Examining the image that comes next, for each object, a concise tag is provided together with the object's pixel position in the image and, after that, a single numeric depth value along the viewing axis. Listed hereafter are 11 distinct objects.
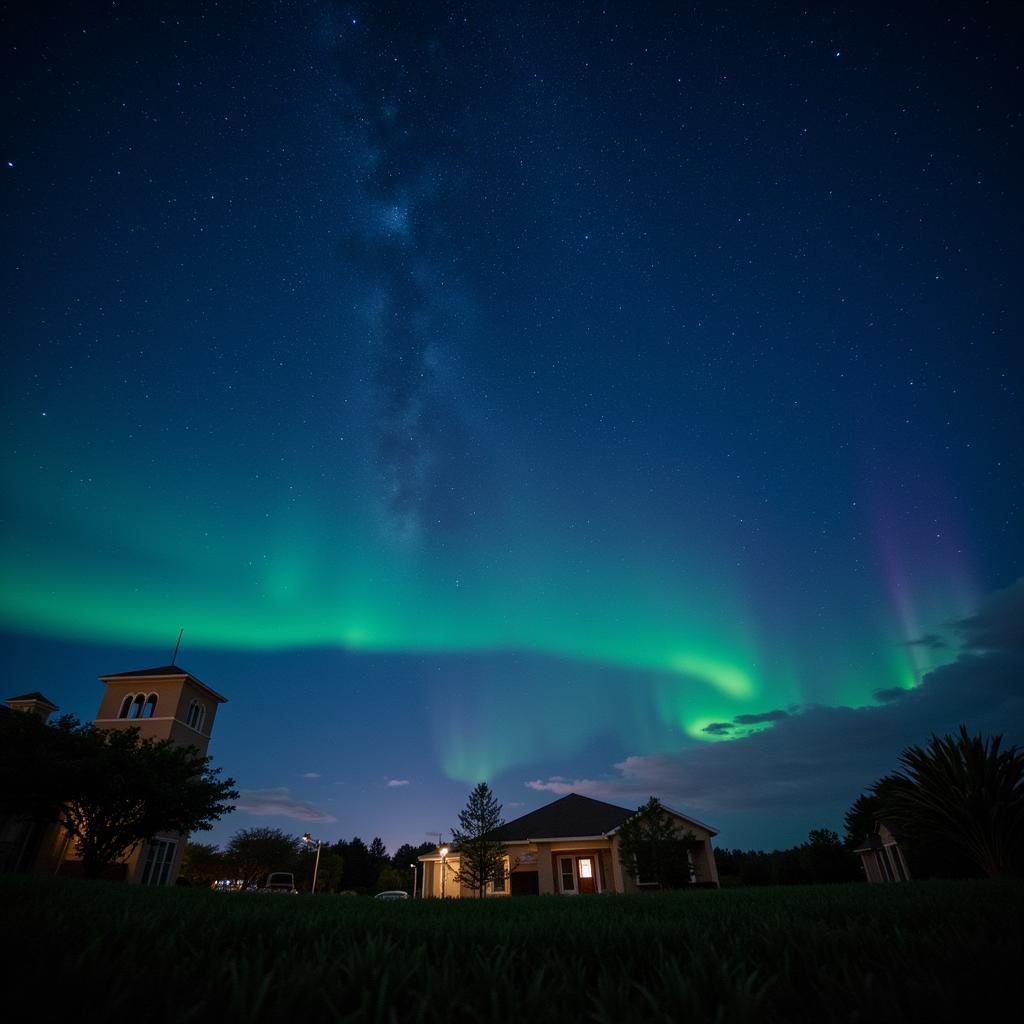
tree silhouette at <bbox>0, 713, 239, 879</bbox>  19.56
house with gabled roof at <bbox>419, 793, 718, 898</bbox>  33.66
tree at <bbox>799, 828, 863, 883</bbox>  33.56
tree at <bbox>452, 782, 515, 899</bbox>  29.91
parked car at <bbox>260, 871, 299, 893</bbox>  40.70
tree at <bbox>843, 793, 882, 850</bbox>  46.83
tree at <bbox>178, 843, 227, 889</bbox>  70.50
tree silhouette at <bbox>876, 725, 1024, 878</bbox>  9.30
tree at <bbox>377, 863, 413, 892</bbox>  78.50
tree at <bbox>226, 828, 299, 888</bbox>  69.94
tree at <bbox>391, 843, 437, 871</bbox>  115.00
